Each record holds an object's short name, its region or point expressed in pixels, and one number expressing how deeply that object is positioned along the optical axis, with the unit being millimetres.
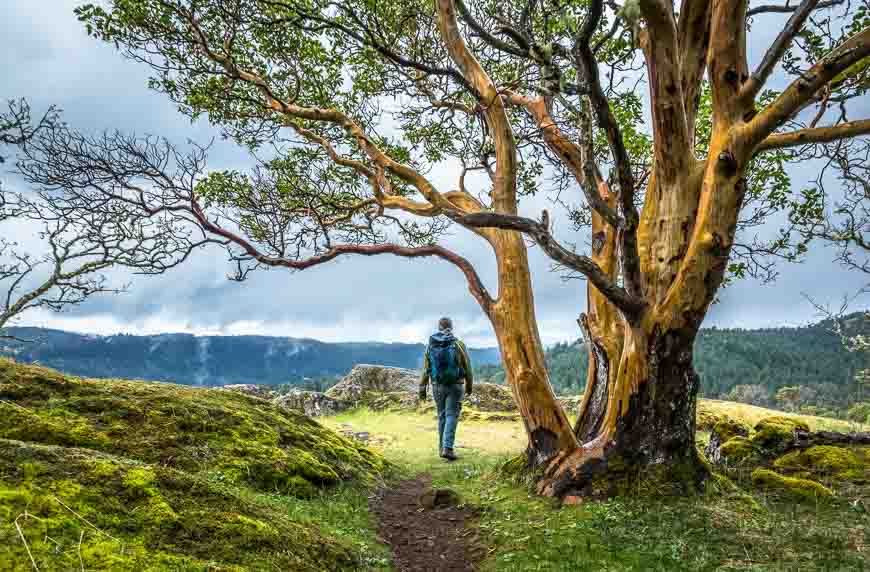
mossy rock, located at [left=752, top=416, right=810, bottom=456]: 10219
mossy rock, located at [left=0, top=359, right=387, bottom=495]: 5387
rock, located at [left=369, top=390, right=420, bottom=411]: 23516
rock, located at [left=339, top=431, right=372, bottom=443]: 16952
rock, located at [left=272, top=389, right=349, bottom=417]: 23438
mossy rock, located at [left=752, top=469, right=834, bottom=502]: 7191
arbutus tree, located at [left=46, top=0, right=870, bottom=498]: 6613
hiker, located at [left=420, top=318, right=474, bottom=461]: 12398
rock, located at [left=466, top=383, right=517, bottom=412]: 23688
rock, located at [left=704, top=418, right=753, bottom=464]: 9875
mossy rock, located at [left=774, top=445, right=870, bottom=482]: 8297
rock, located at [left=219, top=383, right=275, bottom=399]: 24628
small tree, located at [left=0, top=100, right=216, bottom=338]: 10141
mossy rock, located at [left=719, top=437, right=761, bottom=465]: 9891
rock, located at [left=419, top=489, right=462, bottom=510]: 8336
